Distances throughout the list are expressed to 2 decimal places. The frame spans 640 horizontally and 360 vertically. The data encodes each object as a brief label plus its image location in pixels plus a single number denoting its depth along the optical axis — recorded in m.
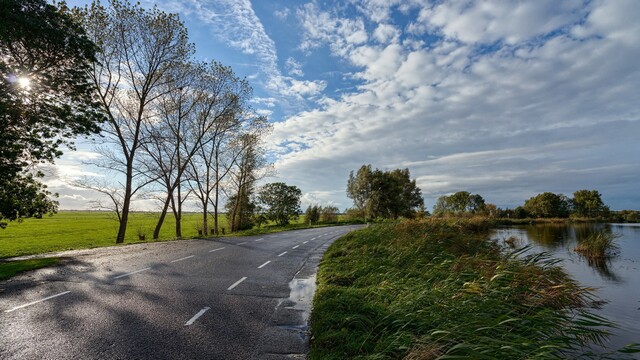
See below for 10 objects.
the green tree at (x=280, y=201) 56.69
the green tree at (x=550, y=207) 80.06
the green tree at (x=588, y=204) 79.00
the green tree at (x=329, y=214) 64.87
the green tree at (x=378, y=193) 64.31
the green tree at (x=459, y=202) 91.75
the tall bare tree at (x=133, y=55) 22.50
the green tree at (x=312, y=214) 62.56
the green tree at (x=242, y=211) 43.76
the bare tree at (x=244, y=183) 39.13
